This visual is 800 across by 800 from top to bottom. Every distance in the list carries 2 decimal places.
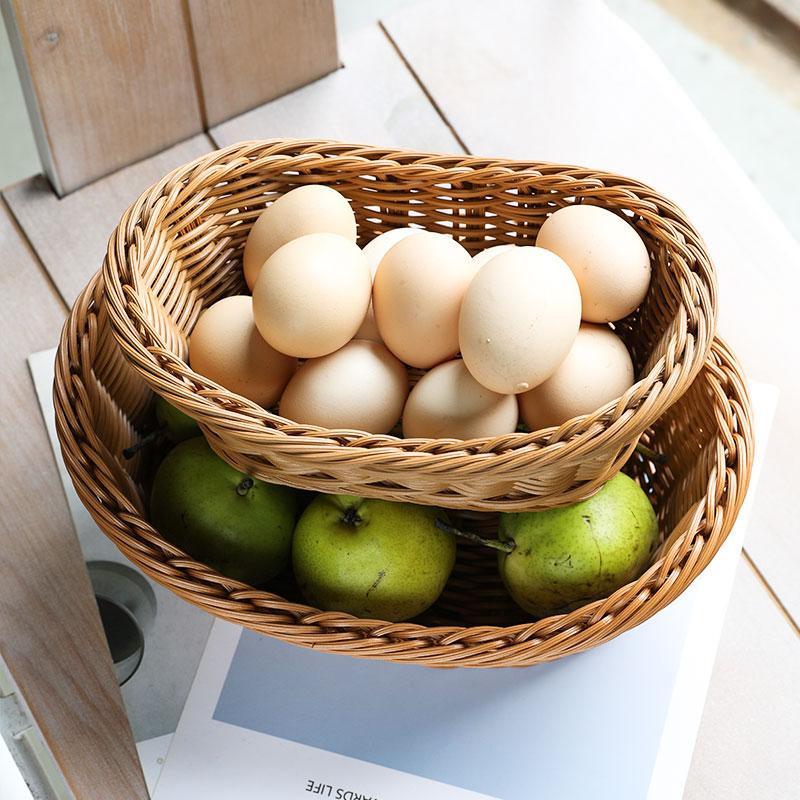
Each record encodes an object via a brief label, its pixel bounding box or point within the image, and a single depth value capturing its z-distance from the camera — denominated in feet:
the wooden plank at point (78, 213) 2.98
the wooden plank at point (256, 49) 3.04
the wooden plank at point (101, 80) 2.78
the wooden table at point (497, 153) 2.34
